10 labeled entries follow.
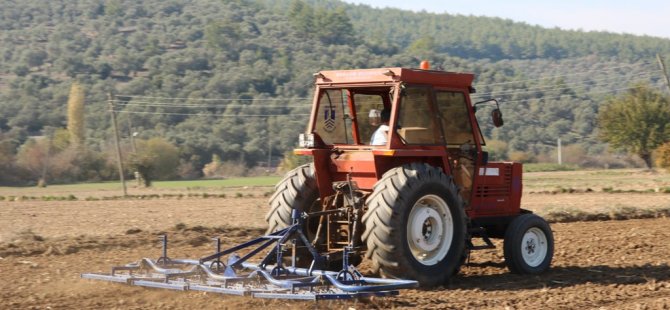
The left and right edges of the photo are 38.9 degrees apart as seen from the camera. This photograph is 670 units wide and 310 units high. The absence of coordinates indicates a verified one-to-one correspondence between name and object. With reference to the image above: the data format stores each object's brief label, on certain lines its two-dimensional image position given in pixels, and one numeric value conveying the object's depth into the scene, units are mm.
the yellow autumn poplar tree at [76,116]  77750
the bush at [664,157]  42625
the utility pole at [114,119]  42406
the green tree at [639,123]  56438
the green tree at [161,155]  58906
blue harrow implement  8500
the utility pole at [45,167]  57812
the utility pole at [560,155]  68731
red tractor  9680
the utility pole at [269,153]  75500
